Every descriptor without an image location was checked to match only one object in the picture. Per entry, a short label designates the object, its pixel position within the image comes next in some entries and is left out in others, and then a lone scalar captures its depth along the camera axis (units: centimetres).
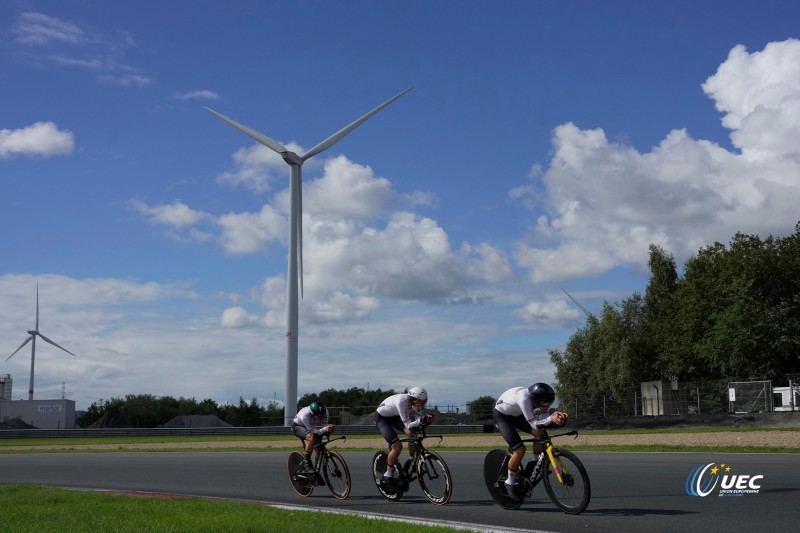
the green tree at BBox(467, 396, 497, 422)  5038
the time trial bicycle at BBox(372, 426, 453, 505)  1303
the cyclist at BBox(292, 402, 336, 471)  1499
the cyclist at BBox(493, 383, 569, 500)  1125
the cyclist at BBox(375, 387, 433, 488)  1309
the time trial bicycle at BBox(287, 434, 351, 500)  1477
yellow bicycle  1105
